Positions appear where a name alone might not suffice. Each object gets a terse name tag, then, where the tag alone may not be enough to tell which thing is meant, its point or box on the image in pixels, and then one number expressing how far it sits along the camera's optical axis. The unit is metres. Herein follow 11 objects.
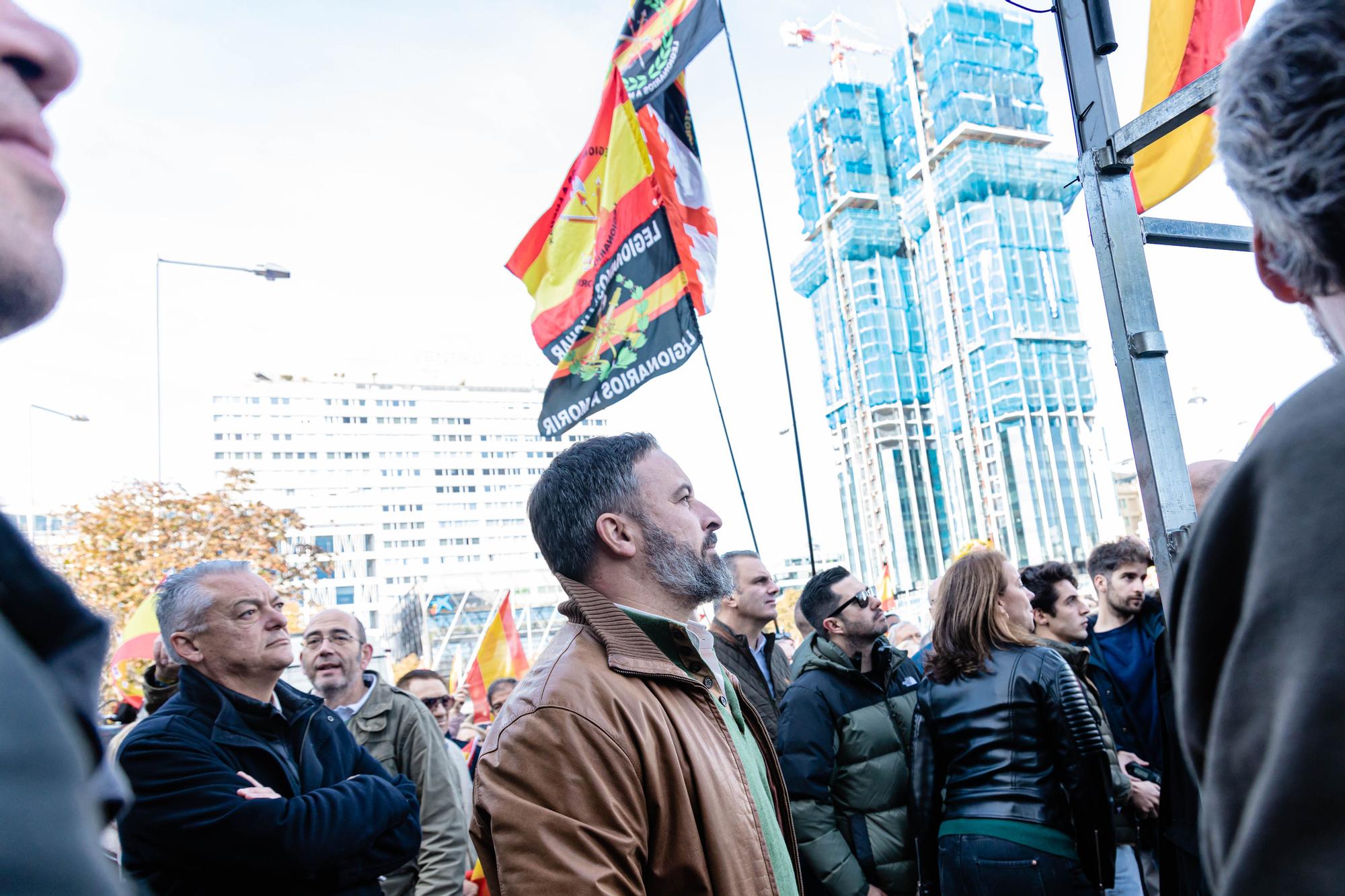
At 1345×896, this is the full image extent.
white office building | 128.25
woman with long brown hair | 3.46
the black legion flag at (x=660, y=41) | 6.22
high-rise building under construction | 81.62
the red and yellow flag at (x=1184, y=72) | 2.85
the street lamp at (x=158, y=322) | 13.38
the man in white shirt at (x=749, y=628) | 5.02
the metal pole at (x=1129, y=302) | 2.18
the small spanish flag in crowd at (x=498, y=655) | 13.23
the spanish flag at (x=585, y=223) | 6.55
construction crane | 102.75
